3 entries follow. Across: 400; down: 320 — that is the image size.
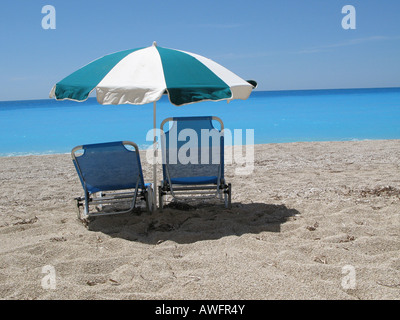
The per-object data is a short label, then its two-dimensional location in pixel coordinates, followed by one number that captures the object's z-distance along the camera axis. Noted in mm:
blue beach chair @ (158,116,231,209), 4418
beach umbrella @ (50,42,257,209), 3488
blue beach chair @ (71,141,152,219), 4074
